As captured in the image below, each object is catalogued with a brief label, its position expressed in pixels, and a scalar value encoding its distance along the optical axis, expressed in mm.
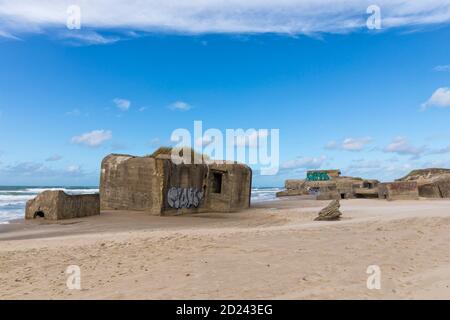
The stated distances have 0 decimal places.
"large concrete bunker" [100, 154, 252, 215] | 15156
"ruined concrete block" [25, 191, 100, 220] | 13328
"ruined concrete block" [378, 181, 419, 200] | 23109
